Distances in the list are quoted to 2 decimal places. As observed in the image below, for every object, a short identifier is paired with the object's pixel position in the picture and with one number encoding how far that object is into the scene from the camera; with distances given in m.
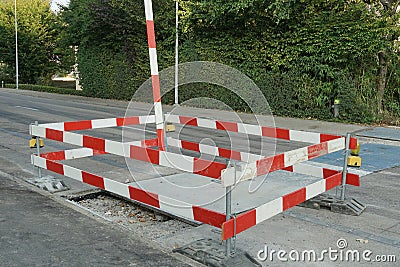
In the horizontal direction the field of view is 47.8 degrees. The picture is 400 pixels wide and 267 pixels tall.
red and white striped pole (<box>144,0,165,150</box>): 7.32
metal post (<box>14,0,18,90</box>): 40.66
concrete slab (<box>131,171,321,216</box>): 6.35
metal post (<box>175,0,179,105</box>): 20.95
